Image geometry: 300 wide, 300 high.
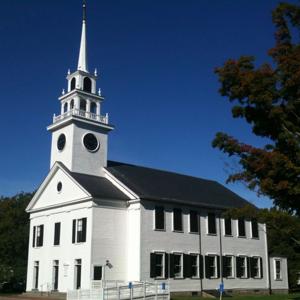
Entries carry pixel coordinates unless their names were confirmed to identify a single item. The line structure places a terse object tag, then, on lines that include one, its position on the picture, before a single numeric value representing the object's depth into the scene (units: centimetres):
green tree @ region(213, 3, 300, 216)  1909
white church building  3622
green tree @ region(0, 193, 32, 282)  5056
